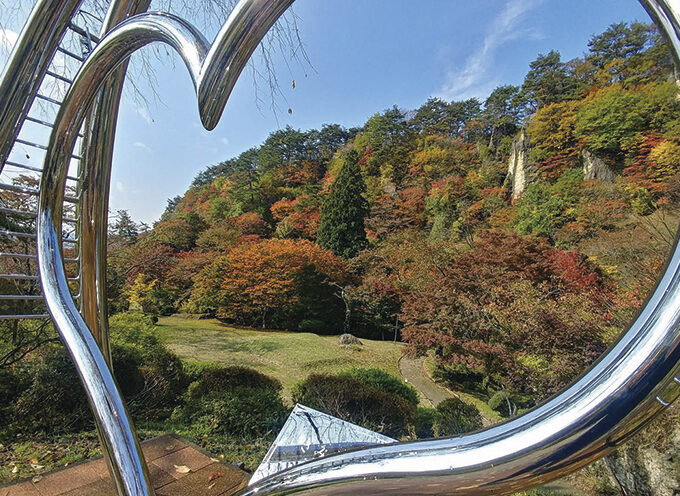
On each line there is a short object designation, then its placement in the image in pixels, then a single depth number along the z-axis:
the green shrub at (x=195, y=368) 5.88
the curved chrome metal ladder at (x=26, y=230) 1.18
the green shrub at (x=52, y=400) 3.93
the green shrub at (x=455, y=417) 4.74
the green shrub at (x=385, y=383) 5.39
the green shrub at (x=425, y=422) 4.73
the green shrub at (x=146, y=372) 5.04
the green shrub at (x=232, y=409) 4.31
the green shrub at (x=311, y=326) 11.22
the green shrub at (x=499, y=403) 5.89
